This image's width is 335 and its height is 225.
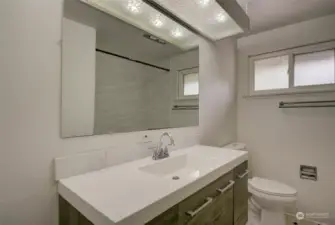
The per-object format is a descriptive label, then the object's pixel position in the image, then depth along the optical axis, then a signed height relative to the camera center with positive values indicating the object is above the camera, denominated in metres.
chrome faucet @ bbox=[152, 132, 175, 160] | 1.26 -0.29
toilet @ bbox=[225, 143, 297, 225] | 1.69 -0.79
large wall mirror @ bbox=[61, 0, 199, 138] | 0.96 +0.26
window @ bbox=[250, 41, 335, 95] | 2.04 +0.50
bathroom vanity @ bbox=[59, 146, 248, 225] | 0.62 -0.33
